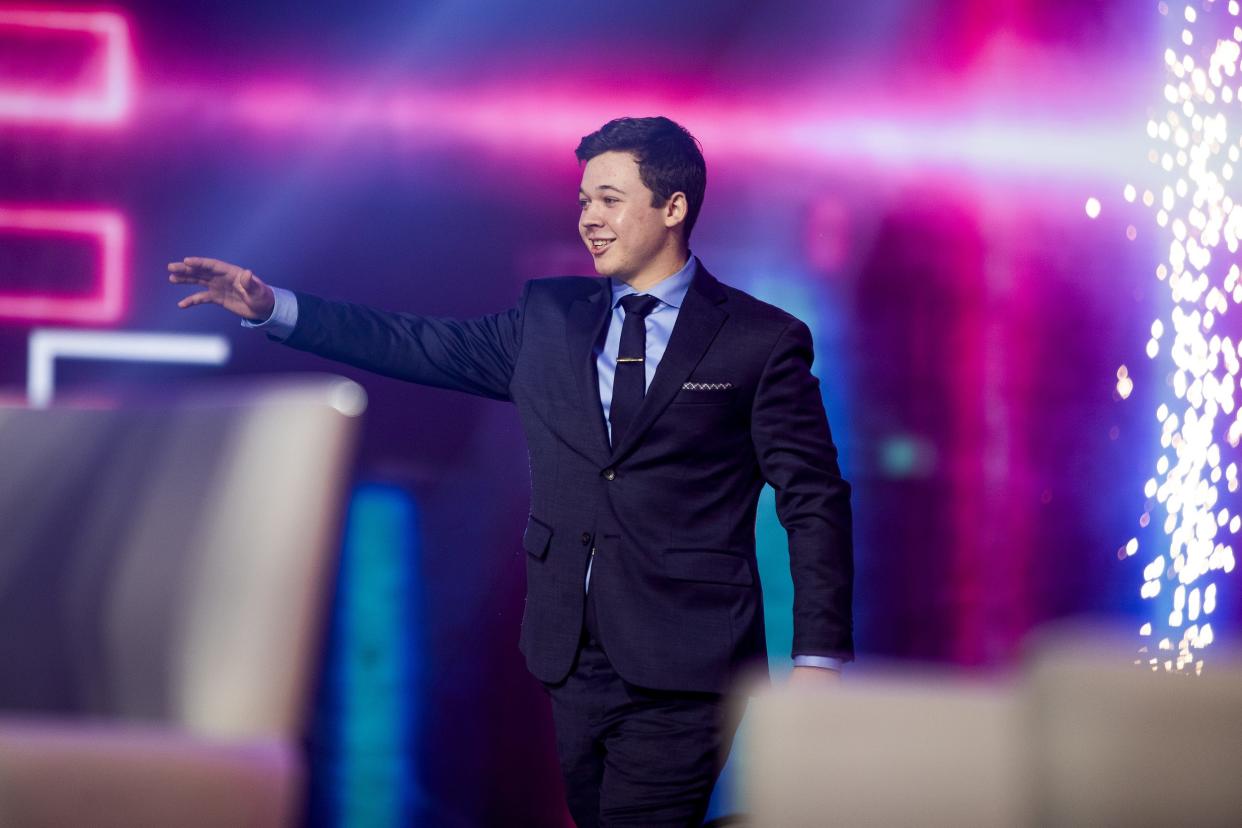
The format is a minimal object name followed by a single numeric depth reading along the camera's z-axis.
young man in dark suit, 9.22
